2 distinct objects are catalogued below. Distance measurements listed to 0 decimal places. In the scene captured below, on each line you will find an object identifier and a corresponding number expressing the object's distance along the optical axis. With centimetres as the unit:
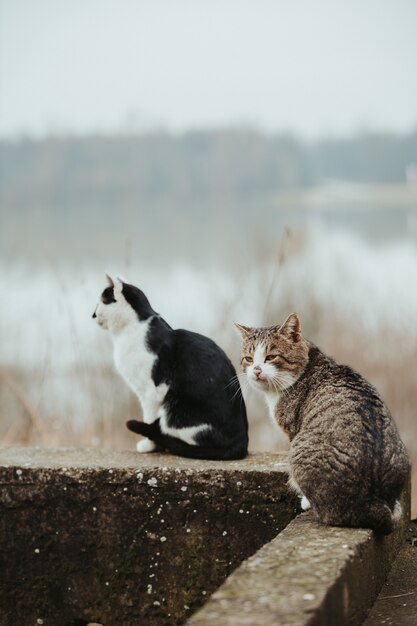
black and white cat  604
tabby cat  474
